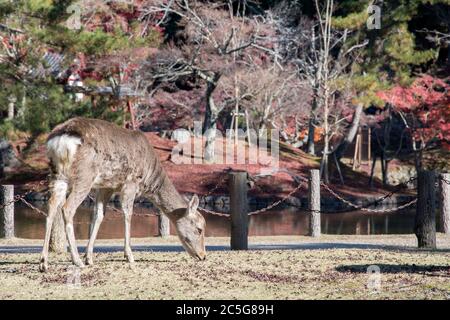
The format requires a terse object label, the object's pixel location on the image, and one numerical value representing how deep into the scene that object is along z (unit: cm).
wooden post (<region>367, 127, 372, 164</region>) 4279
